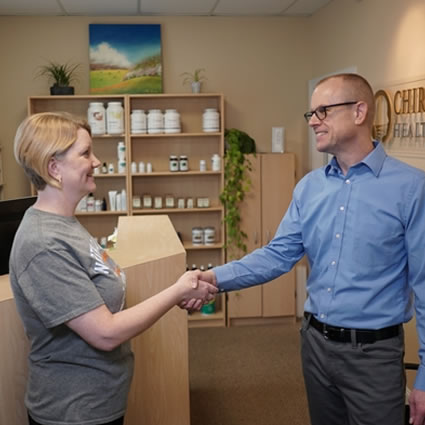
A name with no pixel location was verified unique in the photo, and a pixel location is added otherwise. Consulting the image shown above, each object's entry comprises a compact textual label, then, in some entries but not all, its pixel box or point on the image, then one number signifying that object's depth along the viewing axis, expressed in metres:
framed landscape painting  4.89
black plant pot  4.68
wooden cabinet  4.84
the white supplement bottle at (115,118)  4.68
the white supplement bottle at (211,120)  4.79
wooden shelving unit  4.93
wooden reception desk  2.08
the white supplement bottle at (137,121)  4.71
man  1.71
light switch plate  4.96
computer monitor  2.17
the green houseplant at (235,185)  4.75
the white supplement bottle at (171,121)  4.77
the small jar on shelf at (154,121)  4.75
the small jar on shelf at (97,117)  4.70
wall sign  3.11
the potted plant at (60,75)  4.70
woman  1.34
